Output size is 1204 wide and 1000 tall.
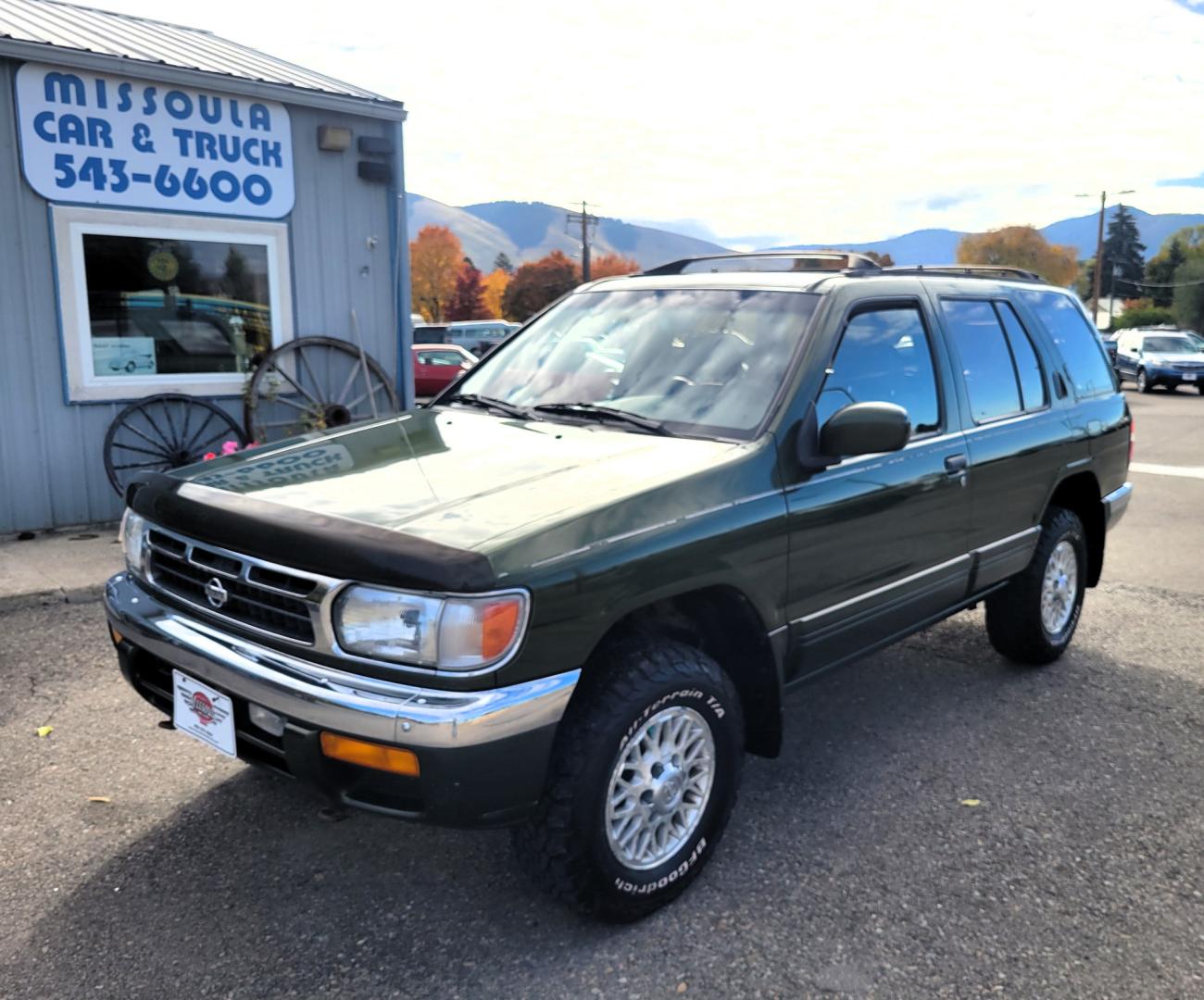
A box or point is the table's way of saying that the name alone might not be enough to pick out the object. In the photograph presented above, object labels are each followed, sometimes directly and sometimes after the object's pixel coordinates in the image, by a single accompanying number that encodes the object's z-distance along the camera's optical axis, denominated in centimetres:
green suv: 239
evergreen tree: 10619
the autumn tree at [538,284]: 9100
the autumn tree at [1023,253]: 10262
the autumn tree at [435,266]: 11088
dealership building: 708
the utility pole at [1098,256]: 5552
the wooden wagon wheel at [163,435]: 756
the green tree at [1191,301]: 6900
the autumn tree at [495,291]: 11331
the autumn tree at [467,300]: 10806
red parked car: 2236
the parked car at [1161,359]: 2439
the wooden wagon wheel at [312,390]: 820
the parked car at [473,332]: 3884
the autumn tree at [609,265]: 11631
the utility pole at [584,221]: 6462
